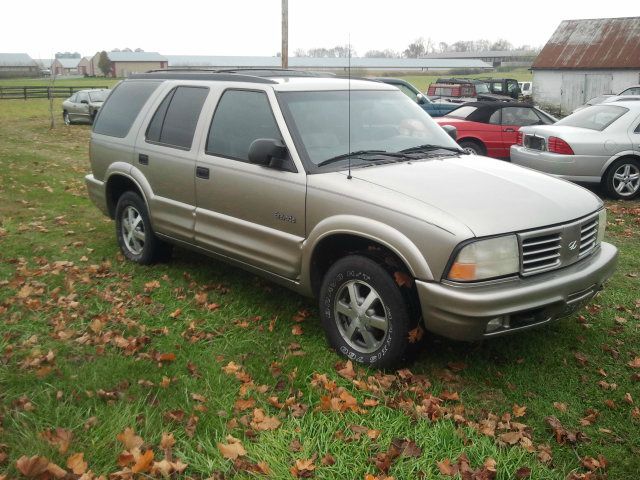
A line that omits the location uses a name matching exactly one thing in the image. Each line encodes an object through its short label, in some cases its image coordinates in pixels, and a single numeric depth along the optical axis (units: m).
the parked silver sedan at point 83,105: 23.78
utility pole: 17.05
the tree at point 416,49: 113.16
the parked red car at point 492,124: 12.48
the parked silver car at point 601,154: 9.48
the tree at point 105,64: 96.81
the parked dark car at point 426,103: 15.91
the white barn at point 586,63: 33.78
